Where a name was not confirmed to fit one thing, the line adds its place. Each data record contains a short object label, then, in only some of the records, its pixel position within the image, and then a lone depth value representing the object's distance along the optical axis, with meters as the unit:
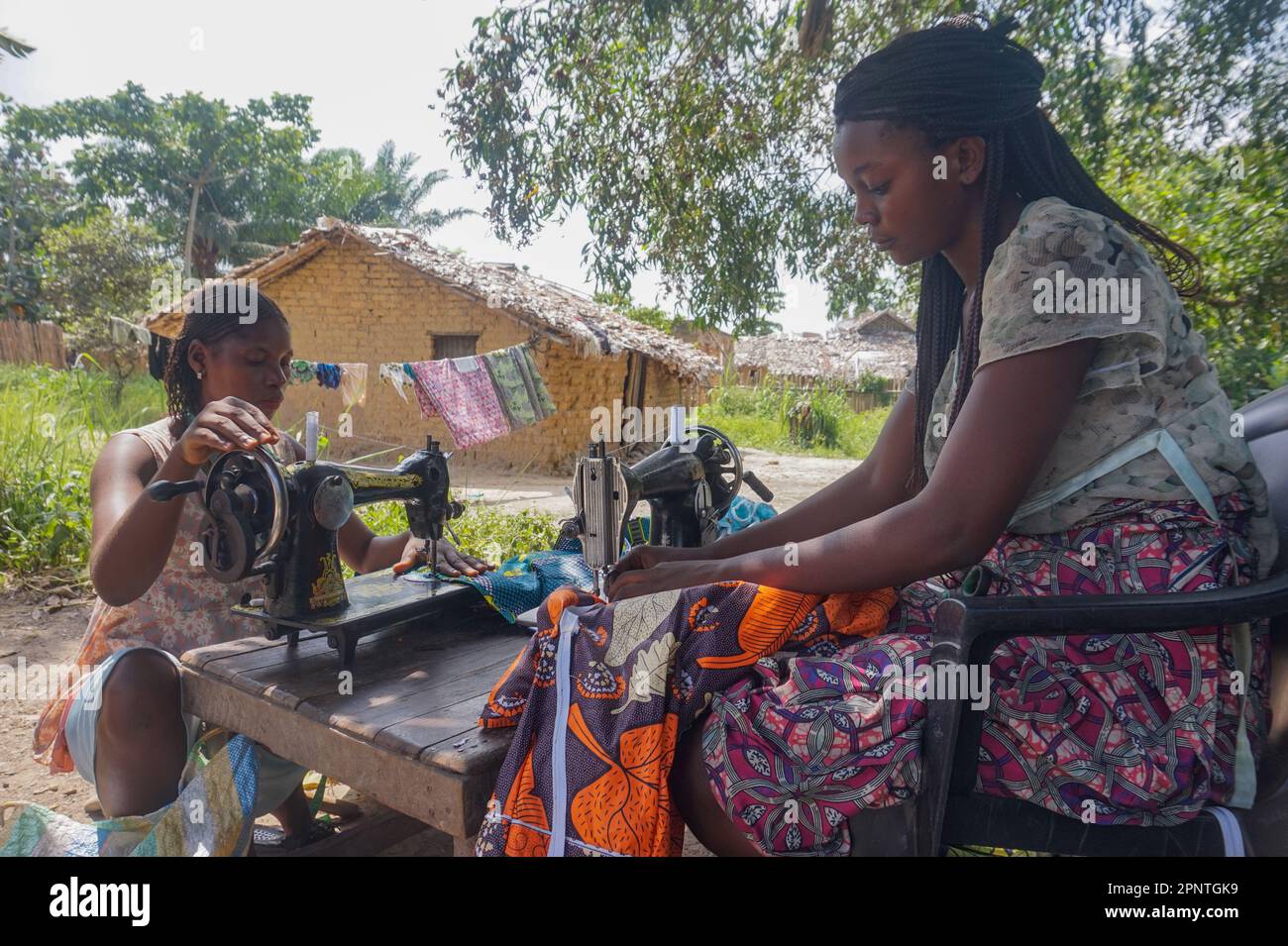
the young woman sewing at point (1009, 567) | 1.15
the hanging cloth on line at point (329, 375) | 7.72
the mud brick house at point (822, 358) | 24.48
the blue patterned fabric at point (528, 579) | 2.00
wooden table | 1.27
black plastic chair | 1.10
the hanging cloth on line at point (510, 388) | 9.48
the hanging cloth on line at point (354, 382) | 8.14
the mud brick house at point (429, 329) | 11.66
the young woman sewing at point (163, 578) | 1.68
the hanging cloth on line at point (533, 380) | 9.73
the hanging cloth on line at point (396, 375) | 8.16
